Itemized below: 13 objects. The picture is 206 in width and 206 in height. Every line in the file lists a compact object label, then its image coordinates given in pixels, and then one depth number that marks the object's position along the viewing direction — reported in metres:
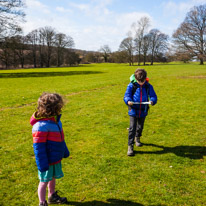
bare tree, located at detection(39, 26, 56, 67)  74.50
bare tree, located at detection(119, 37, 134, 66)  74.75
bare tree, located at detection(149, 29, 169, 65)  78.33
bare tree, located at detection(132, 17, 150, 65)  69.64
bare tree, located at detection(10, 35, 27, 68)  68.44
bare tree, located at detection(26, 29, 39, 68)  75.25
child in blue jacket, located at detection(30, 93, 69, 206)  2.74
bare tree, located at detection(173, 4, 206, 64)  52.66
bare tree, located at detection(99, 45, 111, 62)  104.35
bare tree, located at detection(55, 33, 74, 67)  74.00
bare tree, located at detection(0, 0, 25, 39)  26.86
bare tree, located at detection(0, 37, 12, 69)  29.08
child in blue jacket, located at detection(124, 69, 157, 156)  4.68
